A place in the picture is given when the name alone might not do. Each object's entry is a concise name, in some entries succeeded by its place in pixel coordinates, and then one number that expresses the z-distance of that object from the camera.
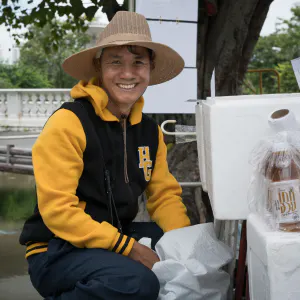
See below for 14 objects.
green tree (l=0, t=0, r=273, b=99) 3.23
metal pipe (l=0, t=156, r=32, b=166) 8.96
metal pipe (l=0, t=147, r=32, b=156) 8.90
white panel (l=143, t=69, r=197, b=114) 2.80
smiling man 1.78
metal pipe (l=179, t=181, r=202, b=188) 2.67
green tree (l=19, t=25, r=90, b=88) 23.56
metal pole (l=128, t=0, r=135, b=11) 2.76
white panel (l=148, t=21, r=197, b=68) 2.76
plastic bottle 1.43
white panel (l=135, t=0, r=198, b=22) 2.74
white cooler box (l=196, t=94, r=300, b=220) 1.60
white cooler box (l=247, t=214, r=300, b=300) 1.35
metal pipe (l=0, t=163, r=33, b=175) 8.90
